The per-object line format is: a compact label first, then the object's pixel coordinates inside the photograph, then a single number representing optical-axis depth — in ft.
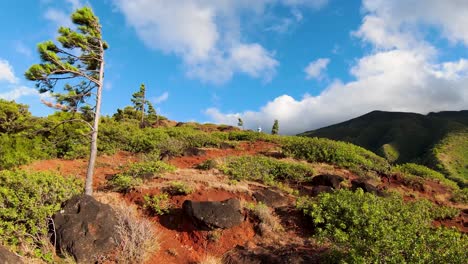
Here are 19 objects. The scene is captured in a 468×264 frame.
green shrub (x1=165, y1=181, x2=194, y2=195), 36.70
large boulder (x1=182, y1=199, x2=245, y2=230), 30.30
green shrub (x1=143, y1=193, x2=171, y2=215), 33.60
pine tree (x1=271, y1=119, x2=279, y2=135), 236.02
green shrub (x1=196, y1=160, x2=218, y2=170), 53.42
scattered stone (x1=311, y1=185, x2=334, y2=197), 43.05
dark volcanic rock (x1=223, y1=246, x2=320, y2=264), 24.62
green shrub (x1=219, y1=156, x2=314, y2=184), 48.98
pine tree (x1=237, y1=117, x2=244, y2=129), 247.44
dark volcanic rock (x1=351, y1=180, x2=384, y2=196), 44.22
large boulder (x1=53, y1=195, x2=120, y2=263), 25.13
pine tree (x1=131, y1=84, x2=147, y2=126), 175.85
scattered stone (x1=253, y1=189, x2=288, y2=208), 37.58
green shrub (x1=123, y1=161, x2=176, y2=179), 43.95
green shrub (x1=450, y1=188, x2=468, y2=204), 51.45
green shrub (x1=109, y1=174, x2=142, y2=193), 38.41
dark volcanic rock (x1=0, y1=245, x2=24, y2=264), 18.72
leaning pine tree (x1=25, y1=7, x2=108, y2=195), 34.12
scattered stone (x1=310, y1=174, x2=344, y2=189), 47.52
